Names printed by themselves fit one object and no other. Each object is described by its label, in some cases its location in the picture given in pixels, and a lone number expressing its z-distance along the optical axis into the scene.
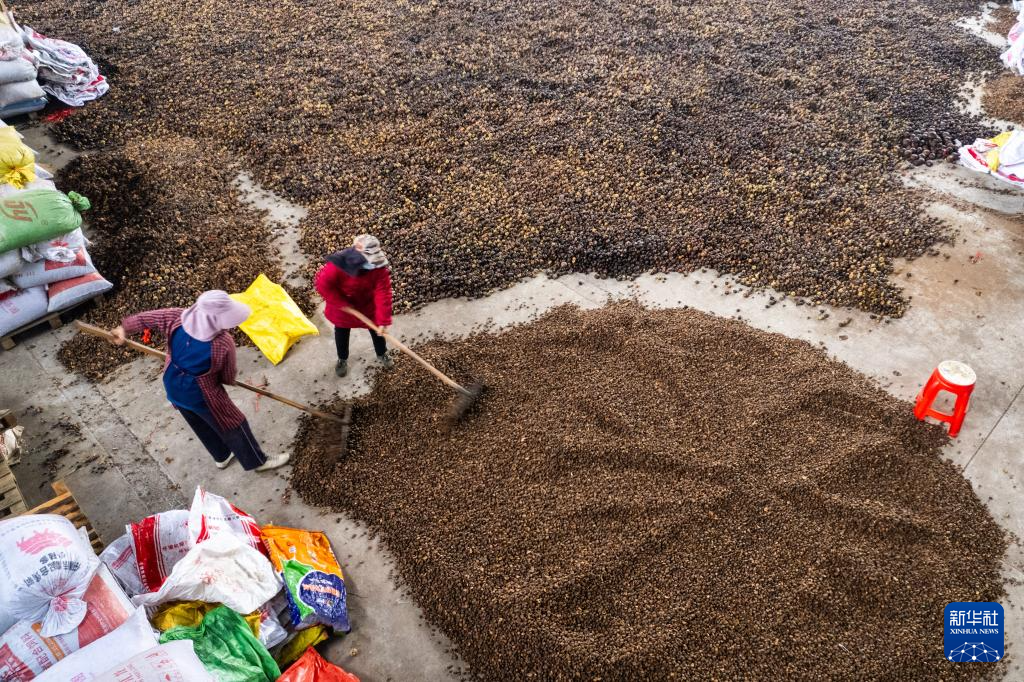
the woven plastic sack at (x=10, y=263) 5.29
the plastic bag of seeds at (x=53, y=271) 5.48
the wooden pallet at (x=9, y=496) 4.01
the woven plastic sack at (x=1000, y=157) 6.25
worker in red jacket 4.49
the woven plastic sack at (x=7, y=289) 5.41
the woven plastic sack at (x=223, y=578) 3.28
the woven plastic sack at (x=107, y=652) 2.82
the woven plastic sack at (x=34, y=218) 5.25
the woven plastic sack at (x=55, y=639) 2.90
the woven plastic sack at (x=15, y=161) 5.55
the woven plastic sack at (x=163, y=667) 2.73
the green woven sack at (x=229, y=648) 3.15
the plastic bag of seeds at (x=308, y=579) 3.62
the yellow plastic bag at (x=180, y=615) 3.30
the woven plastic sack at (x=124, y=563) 3.52
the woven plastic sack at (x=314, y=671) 3.36
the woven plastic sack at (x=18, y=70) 7.72
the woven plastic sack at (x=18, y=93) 7.87
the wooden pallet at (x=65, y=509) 3.67
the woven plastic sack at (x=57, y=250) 5.44
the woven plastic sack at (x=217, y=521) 3.50
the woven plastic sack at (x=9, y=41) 7.59
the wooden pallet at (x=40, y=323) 5.54
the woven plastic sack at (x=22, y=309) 5.45
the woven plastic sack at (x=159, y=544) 3.62
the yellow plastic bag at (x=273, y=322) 5.41
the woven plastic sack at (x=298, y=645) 3.62
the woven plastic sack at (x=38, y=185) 5.48
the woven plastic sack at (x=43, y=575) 2.94
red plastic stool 4.42
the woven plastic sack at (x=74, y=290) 5.63
